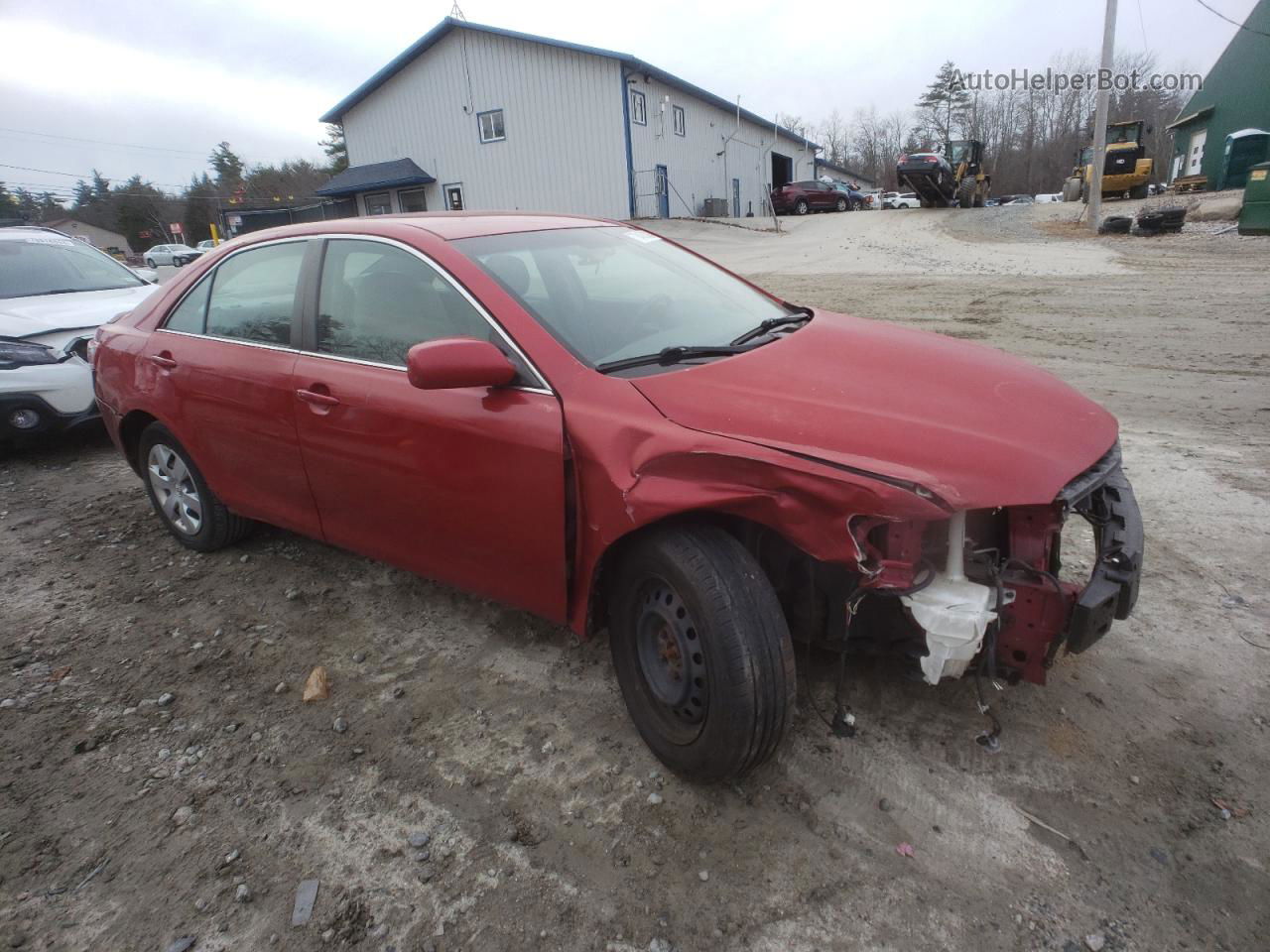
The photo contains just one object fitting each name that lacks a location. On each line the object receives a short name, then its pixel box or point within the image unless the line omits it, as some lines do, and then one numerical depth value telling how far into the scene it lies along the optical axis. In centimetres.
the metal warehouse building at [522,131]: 2505
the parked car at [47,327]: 536
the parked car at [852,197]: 3839
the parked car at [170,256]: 3940
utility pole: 1728
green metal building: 2591
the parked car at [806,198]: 3588
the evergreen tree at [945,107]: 7625
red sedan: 193
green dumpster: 1473
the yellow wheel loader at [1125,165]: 2722
